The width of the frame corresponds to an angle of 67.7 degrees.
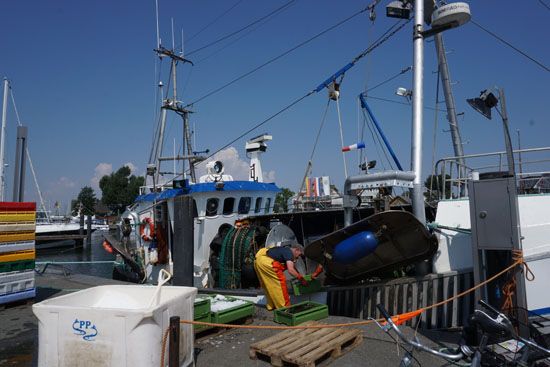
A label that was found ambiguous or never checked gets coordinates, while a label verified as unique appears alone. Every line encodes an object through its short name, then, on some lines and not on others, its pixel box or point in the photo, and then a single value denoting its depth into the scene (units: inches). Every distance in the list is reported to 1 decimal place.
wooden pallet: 173.2
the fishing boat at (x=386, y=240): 232.1
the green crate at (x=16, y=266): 287.8
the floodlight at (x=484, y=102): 220.9
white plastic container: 135.9
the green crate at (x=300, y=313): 231.5
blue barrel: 233.1
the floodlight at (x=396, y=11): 320.8
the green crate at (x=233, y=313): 230.1
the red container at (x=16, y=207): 291.3
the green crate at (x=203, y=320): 220.8
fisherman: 262.1
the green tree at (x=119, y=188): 2783.0
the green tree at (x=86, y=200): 3093.0
